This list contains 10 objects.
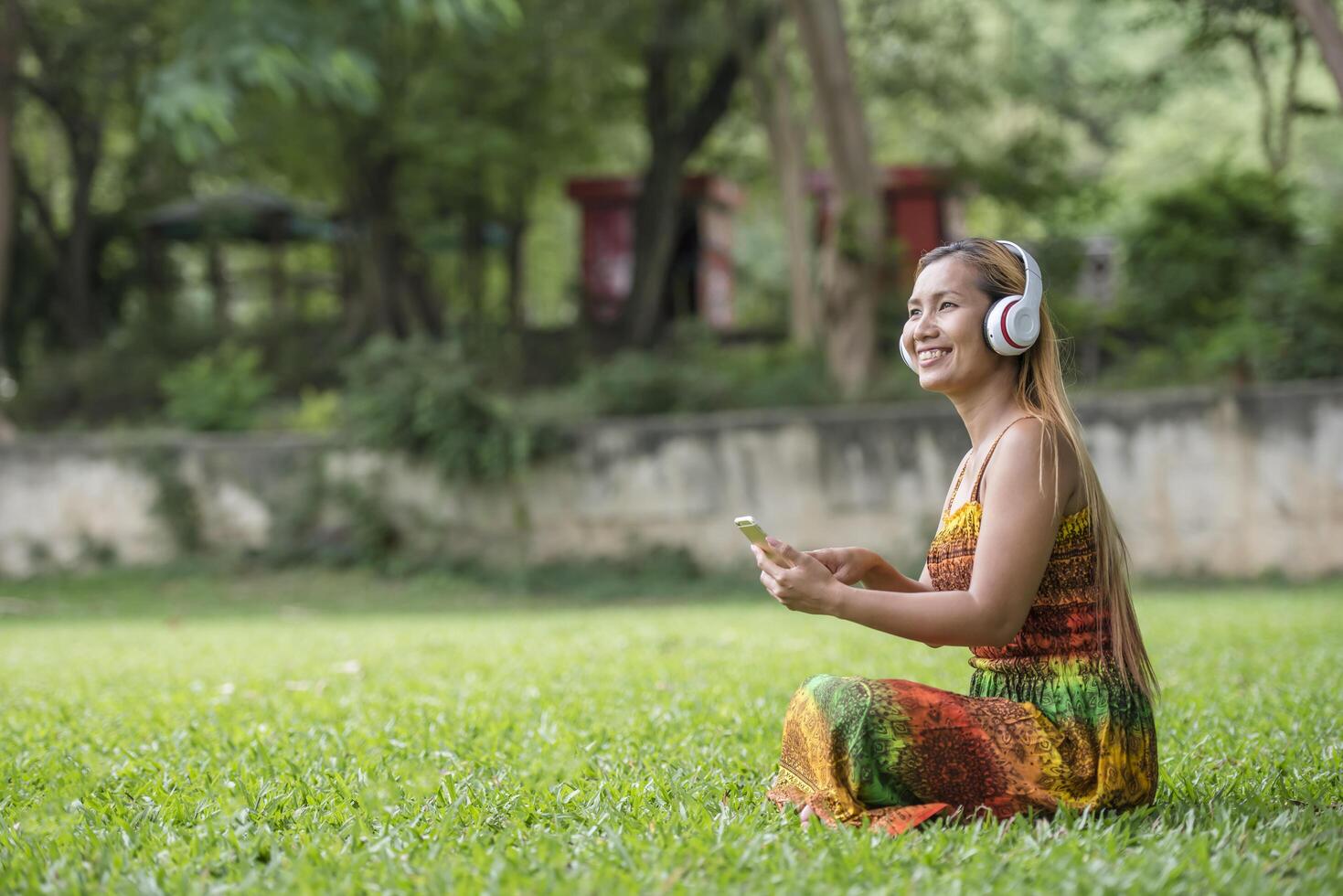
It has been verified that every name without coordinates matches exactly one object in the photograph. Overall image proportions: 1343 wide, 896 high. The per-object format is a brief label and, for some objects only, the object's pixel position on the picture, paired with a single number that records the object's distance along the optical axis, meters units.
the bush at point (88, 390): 19.09
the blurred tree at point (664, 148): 20.38
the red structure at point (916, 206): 23.45
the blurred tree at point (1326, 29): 6.15
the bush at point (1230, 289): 13.69
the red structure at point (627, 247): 24.17
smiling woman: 2.98
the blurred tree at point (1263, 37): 11.23
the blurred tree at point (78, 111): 19.06
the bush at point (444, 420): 14.49
